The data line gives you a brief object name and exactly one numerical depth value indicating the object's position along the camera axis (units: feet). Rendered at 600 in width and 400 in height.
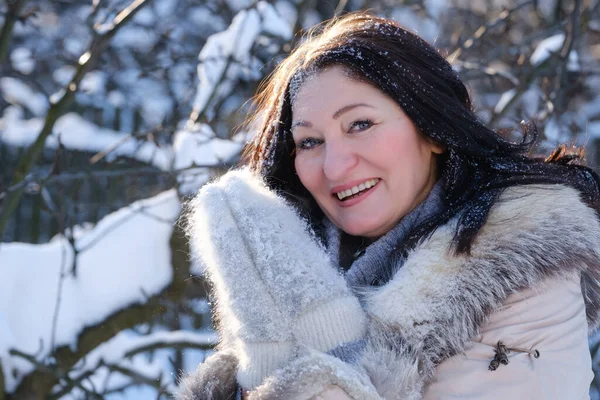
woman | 5.21
